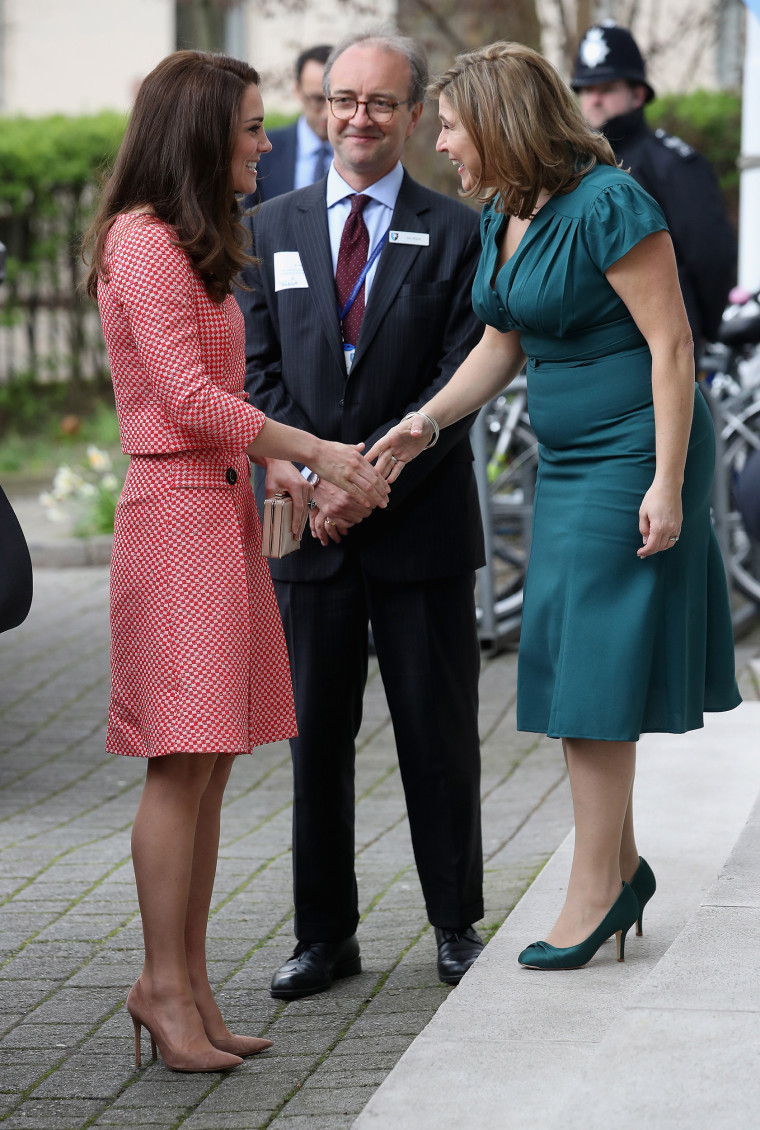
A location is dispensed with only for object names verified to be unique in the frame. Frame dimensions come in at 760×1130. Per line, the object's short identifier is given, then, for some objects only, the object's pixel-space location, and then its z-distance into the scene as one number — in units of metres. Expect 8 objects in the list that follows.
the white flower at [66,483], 19.62
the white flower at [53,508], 19.83
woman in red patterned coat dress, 6.30
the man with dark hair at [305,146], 14.37
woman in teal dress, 6.72
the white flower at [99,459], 19.89
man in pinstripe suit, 7.62
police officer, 12.98
